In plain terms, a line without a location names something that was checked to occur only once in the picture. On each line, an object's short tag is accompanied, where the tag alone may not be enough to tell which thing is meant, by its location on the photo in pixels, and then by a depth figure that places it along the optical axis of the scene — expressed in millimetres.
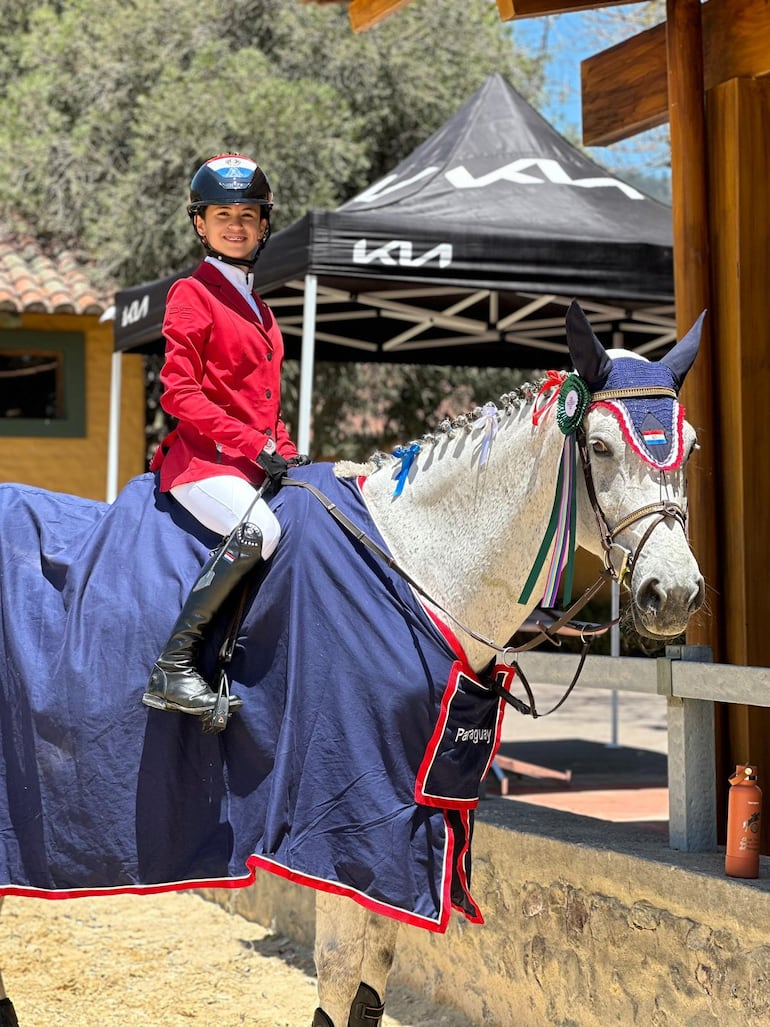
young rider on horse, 3270
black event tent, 6492
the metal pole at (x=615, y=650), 7236
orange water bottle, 3510
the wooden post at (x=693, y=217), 4293
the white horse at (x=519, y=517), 2764
